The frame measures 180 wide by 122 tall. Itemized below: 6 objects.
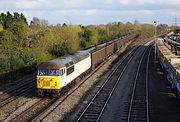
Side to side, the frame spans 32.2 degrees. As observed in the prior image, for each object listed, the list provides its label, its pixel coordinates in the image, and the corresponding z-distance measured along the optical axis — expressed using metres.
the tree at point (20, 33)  44.45
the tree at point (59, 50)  50.84
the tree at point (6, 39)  41.81
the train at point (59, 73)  23.38
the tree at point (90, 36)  75.45
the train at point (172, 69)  23.99
